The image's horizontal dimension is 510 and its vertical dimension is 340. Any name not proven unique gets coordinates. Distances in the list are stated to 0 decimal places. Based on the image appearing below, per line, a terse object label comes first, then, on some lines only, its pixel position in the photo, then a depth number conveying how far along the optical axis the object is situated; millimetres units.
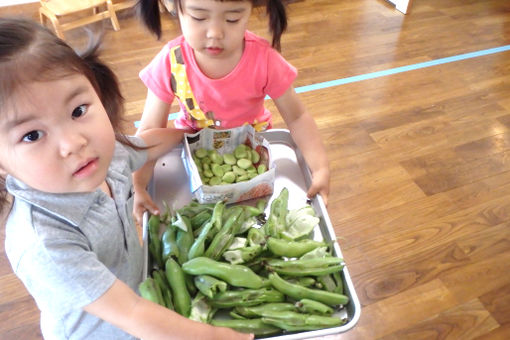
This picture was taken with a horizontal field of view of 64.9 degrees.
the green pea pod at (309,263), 702
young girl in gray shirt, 527
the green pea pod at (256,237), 748
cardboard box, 790
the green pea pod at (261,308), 661
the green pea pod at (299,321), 642
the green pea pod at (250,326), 651
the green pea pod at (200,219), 789
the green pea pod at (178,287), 664
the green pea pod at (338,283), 702
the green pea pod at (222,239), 723
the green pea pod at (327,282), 700
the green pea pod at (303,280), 702
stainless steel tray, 808
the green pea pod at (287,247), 719
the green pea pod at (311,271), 697
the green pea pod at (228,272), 673
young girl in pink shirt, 978
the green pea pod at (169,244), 724
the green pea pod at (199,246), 719
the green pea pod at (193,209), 796
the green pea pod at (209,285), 661
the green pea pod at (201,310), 655
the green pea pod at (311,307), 661
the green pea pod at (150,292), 646
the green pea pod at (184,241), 730
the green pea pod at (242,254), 711
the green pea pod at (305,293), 675
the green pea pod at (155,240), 742
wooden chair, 2398
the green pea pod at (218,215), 742
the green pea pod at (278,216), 755
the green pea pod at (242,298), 668
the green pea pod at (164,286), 669
